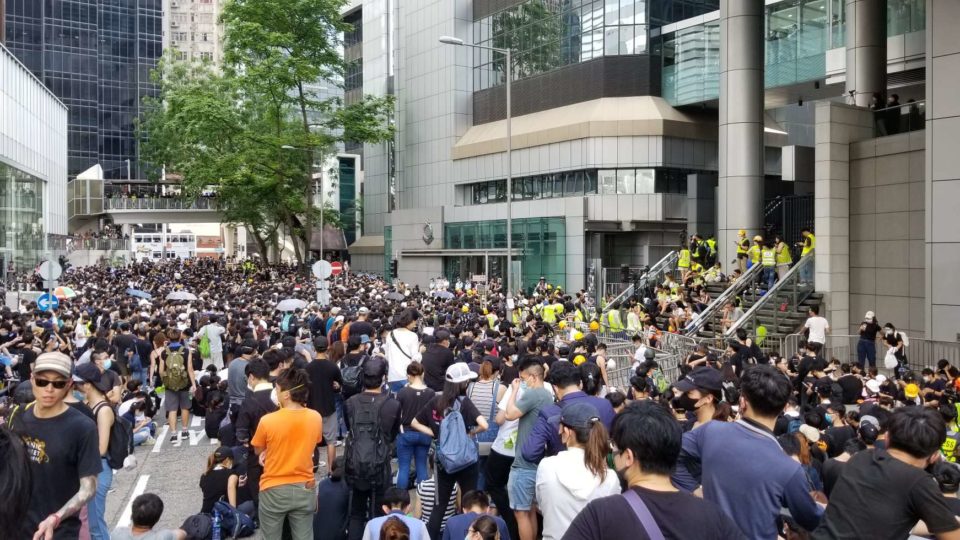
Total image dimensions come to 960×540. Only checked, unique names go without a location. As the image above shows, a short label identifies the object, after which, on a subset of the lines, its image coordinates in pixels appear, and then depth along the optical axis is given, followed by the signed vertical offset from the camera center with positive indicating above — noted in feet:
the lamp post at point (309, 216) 161.48 +6.92
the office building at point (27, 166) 133.28 +15.72
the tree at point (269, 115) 153.99 +25.95
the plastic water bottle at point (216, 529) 26.80 -8.60
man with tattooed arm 16.66 -3.79
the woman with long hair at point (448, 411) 25.67 -5.04
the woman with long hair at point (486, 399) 27.17 -4.66
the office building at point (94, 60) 351.87 +82.38
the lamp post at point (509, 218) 87.03 +3.51
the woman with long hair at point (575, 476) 17.66 -4.68
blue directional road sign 69.90 -3.93
